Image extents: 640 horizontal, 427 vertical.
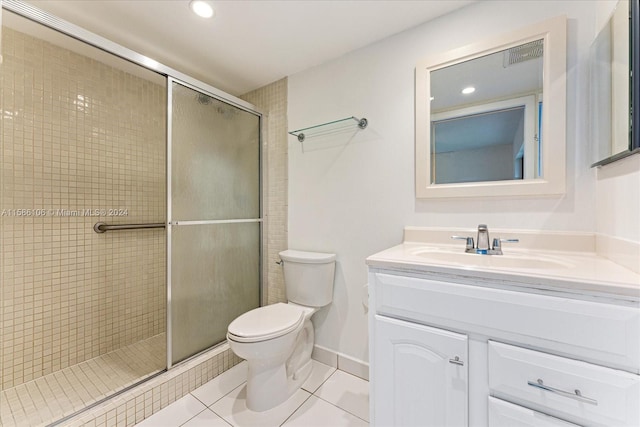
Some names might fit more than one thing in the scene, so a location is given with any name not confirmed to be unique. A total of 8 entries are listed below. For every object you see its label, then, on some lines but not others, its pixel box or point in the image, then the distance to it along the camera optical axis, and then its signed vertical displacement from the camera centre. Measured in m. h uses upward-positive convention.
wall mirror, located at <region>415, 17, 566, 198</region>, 1.13 +0.48
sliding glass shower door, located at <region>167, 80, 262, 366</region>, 1.58 -0.04
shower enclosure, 1.47 -0.05
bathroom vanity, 0.67 -0.39
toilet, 1.32 -0.64
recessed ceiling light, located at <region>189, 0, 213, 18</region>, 1.32 +1.07
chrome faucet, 1.18 -0.14
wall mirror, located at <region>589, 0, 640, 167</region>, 0.80 +0.46
